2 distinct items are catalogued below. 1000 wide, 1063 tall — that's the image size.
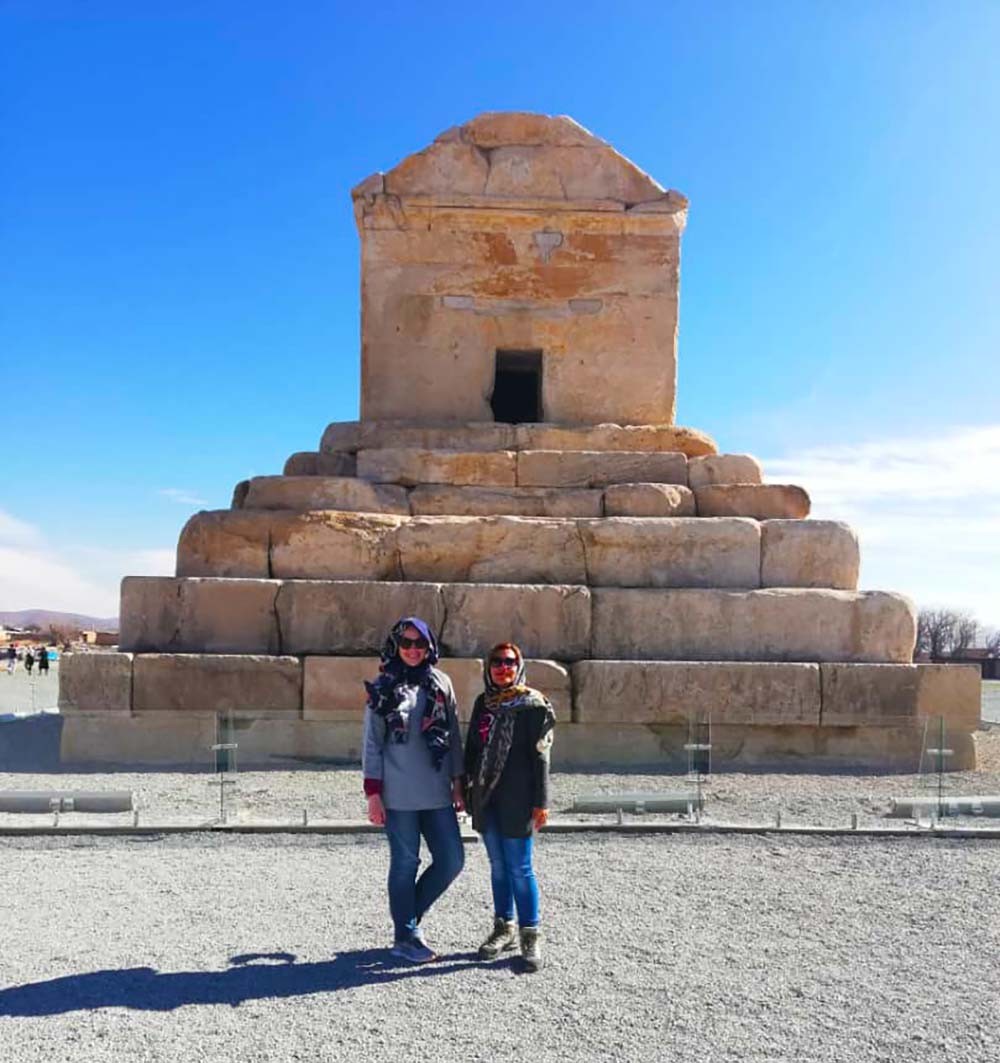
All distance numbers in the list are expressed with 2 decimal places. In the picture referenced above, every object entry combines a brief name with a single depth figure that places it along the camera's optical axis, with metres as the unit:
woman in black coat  3.88
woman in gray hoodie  3.94
